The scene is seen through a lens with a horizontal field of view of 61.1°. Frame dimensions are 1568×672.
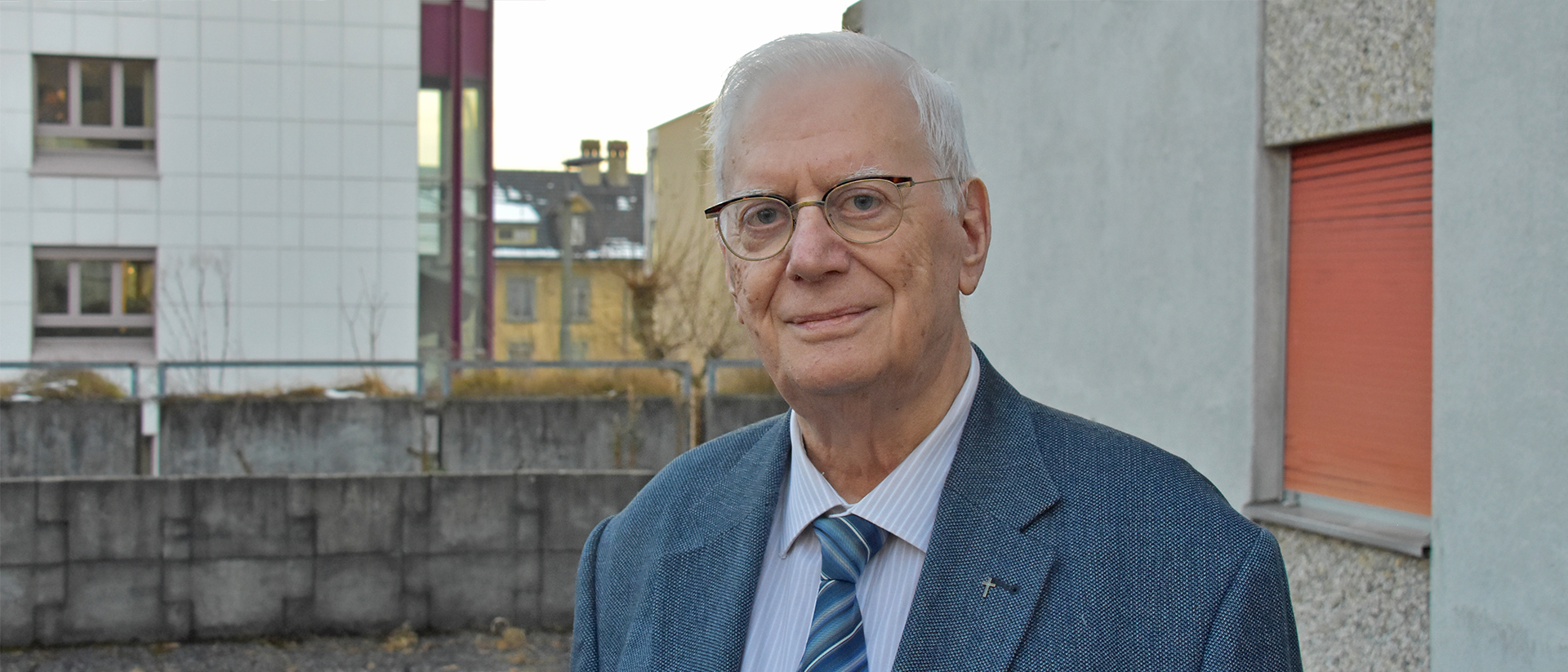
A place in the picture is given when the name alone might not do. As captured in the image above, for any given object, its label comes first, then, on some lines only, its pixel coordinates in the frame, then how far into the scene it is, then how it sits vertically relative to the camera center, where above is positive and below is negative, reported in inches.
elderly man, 67.1 -8.6
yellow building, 1970.5 +130.4
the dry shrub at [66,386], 508.7 -25.0
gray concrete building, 174.2 +13.0
